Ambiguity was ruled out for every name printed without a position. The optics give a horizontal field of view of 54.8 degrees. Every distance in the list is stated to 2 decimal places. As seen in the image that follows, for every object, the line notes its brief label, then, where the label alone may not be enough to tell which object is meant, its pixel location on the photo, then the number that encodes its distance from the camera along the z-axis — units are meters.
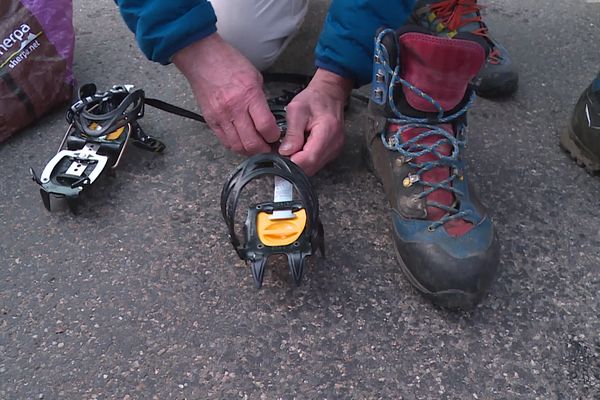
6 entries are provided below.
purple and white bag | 1.28
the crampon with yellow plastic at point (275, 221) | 0.91
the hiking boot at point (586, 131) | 1.18
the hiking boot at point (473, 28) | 1.41
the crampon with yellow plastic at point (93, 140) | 1.11
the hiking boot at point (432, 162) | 0.90
